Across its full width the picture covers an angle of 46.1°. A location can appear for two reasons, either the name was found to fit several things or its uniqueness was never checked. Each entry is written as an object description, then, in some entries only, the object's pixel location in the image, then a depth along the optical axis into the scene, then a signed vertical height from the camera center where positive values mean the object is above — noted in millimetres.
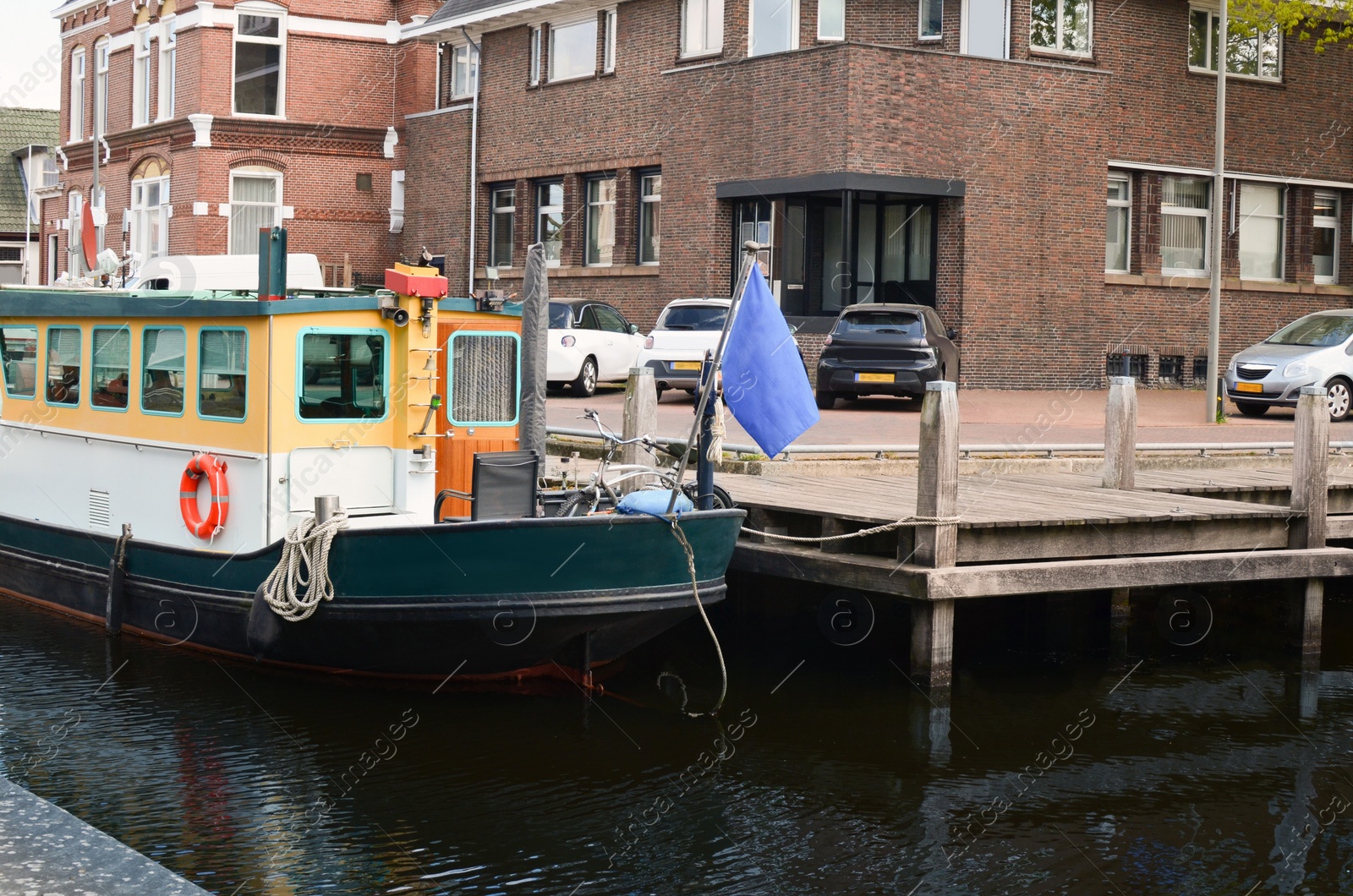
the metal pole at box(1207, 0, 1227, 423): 20469 +2138
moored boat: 10102 -705
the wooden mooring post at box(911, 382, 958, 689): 10250 -499
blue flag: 9570 +151
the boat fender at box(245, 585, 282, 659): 10695 -1571
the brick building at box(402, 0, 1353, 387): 25859 +4308
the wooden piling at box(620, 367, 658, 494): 12789 -59
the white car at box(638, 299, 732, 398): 21969 +861
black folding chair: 10383 -568
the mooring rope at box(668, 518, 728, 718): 10078 -1030
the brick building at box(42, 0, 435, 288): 36906 +6325
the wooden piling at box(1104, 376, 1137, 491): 12562 -211
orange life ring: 11133 -726
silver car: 21125 +632
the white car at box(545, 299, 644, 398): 23438 +833
